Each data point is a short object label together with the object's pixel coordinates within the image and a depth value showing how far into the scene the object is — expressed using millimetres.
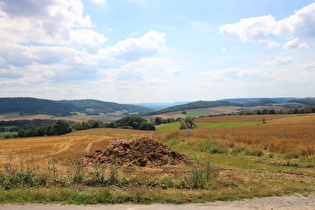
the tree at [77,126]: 85375
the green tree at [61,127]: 65875
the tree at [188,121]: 75000
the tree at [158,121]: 121250
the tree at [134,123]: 90019
